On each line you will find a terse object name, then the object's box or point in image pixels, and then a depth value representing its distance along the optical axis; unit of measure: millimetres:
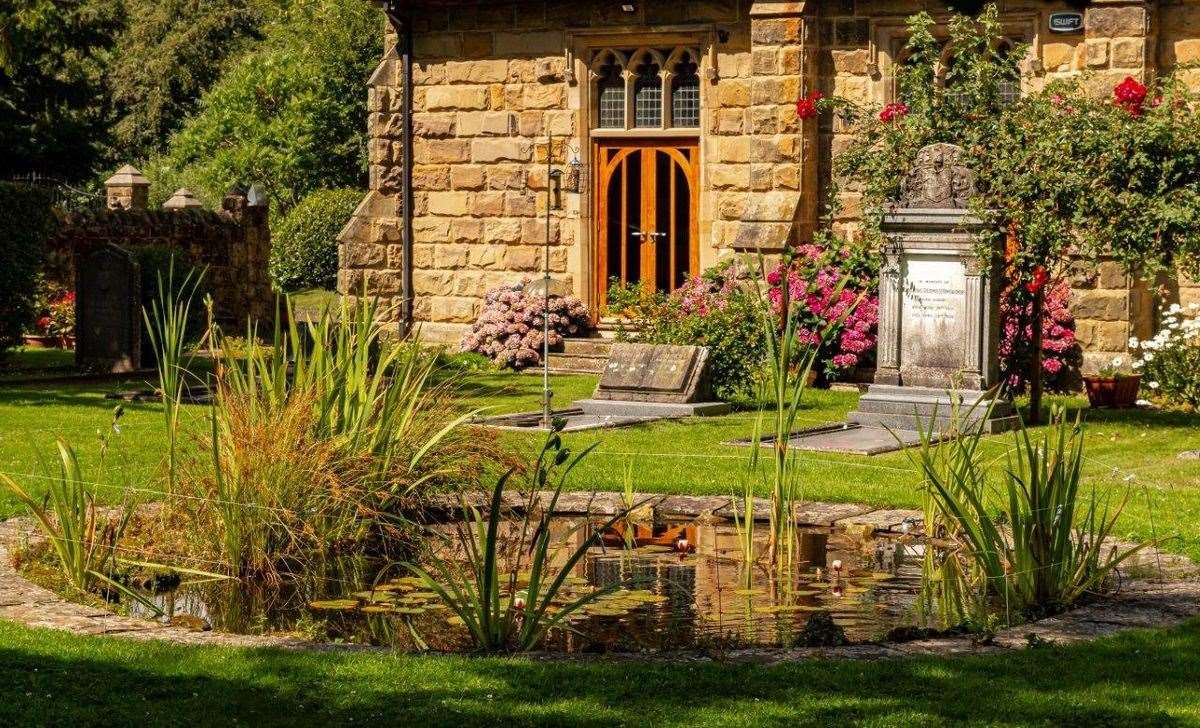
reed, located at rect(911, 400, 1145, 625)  8086
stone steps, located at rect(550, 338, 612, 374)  20734
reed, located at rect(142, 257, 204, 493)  8750
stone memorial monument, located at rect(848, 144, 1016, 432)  15141
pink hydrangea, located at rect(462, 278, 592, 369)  21062
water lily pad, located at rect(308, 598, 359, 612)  8422
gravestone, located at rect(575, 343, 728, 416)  16250
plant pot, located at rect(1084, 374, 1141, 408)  16984
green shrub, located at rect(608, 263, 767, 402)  17219
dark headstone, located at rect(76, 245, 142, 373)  19828
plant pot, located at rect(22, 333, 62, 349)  24375
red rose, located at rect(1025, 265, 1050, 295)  15484
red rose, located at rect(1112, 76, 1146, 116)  15383
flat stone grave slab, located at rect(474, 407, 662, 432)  14914
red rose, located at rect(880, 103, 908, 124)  16375
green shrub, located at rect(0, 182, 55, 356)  20203
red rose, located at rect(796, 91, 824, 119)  18969
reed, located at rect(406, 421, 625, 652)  7285
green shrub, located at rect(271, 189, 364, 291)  34531
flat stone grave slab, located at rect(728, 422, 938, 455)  13781
